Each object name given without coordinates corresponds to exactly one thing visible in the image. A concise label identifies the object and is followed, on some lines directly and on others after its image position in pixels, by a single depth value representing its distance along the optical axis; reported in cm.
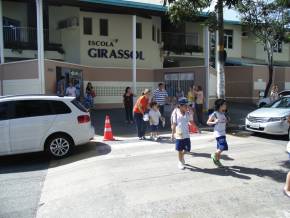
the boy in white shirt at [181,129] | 818
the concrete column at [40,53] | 1700
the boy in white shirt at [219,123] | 800
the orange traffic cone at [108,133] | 1236
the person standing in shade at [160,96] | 1437
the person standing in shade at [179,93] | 2093
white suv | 966
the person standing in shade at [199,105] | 1531
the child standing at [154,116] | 1194
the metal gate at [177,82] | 2073
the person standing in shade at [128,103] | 1590
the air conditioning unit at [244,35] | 3491
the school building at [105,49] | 1872
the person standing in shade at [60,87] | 1822
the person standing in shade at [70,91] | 1710
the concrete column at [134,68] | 2048
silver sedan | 1237
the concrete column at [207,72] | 2019
